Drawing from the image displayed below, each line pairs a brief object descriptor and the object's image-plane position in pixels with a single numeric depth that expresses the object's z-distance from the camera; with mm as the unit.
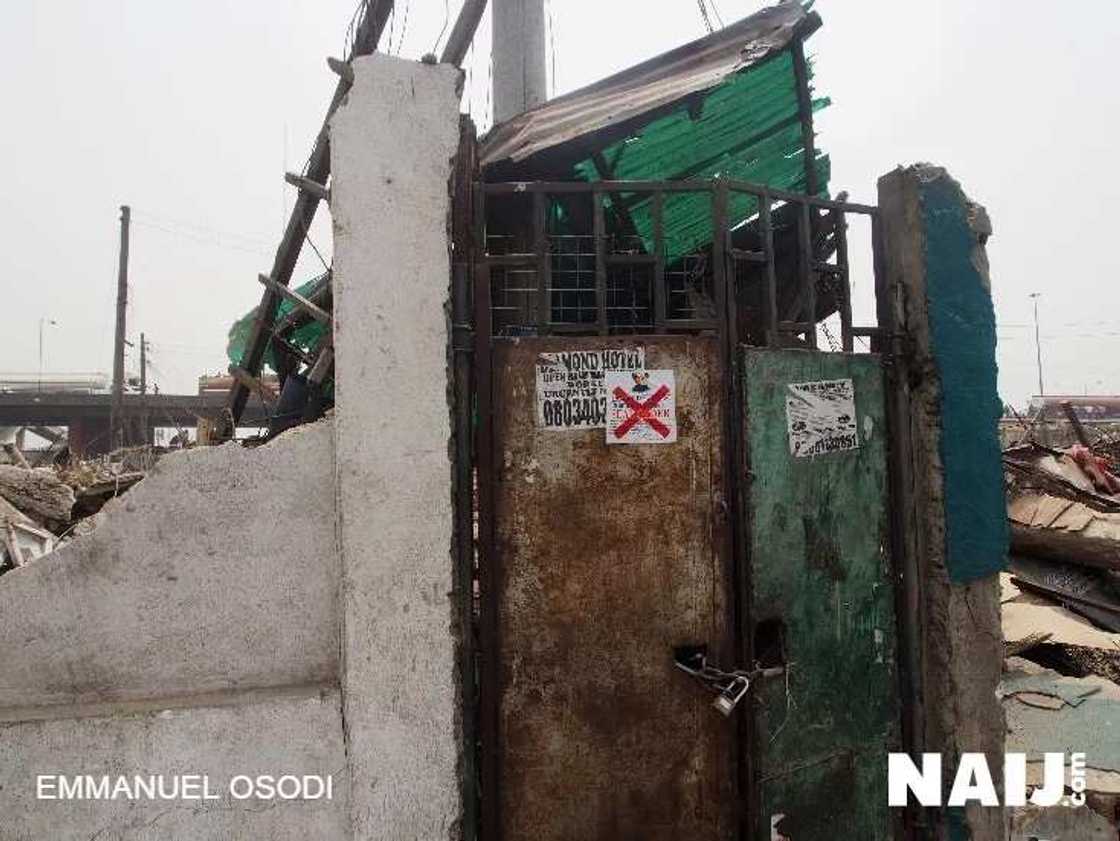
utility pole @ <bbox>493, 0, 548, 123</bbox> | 7242
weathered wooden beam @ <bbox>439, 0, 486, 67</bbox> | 6008
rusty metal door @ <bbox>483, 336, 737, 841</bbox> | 2656
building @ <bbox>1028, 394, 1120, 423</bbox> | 51250
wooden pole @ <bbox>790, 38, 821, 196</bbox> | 3795
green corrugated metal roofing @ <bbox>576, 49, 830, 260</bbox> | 3609
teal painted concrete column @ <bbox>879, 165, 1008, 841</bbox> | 3105
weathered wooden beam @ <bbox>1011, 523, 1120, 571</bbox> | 6502
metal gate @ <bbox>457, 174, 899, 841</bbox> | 2656
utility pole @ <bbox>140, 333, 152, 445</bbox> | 22016
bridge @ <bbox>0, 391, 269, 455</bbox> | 26844
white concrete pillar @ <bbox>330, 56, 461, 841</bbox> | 2494
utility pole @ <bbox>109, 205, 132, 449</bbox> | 19203
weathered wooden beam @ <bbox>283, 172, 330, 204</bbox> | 3497
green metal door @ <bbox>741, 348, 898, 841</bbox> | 2814
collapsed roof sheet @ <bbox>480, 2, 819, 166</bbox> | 3240
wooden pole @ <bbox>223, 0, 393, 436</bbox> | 4504
